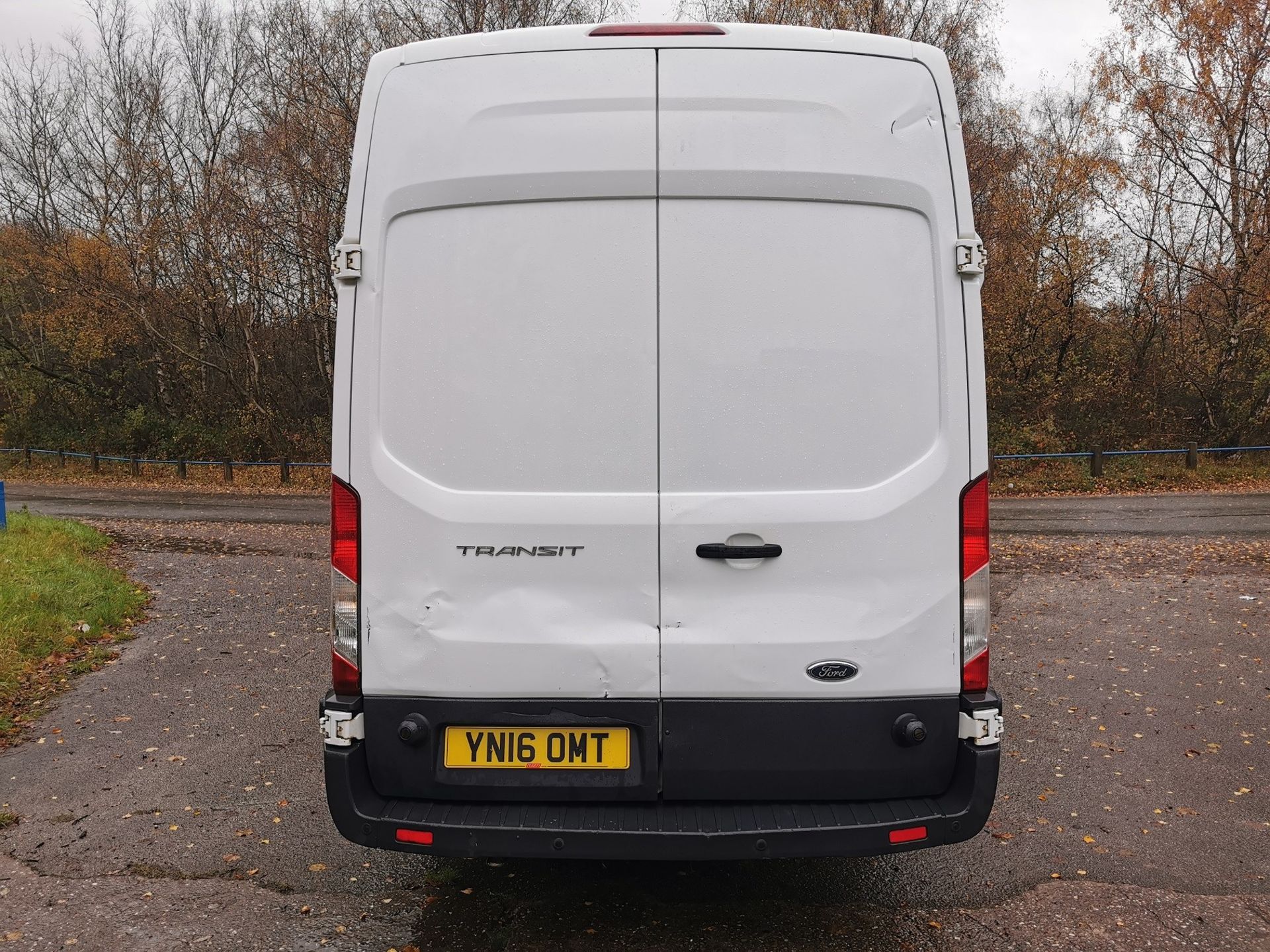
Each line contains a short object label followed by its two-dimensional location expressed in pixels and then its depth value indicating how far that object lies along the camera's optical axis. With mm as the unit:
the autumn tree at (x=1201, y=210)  22562
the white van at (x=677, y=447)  2861
